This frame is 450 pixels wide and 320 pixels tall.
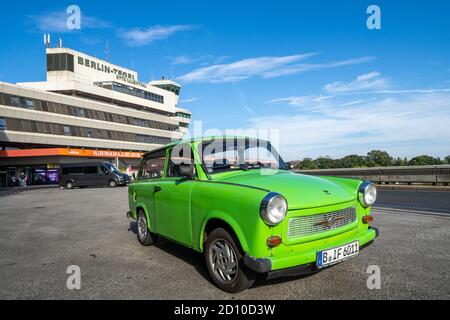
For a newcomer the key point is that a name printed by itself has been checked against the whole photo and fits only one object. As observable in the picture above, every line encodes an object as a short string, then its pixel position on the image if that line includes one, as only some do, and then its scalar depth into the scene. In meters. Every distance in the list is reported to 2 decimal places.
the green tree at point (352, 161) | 37.42
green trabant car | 3.14
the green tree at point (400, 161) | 34.78
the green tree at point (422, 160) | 34.26
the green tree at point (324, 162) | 35.97
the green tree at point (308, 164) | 36.19
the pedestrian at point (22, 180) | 38.09
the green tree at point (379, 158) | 37.16
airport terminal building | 43.62
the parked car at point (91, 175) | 29.28
